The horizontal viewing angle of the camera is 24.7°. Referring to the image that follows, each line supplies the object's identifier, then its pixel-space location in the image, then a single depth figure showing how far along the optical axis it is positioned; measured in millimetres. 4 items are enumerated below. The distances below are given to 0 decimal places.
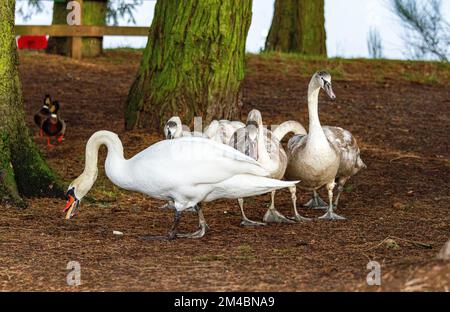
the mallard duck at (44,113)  13240
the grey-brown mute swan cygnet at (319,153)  9812
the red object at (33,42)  20703
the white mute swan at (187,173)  8539
